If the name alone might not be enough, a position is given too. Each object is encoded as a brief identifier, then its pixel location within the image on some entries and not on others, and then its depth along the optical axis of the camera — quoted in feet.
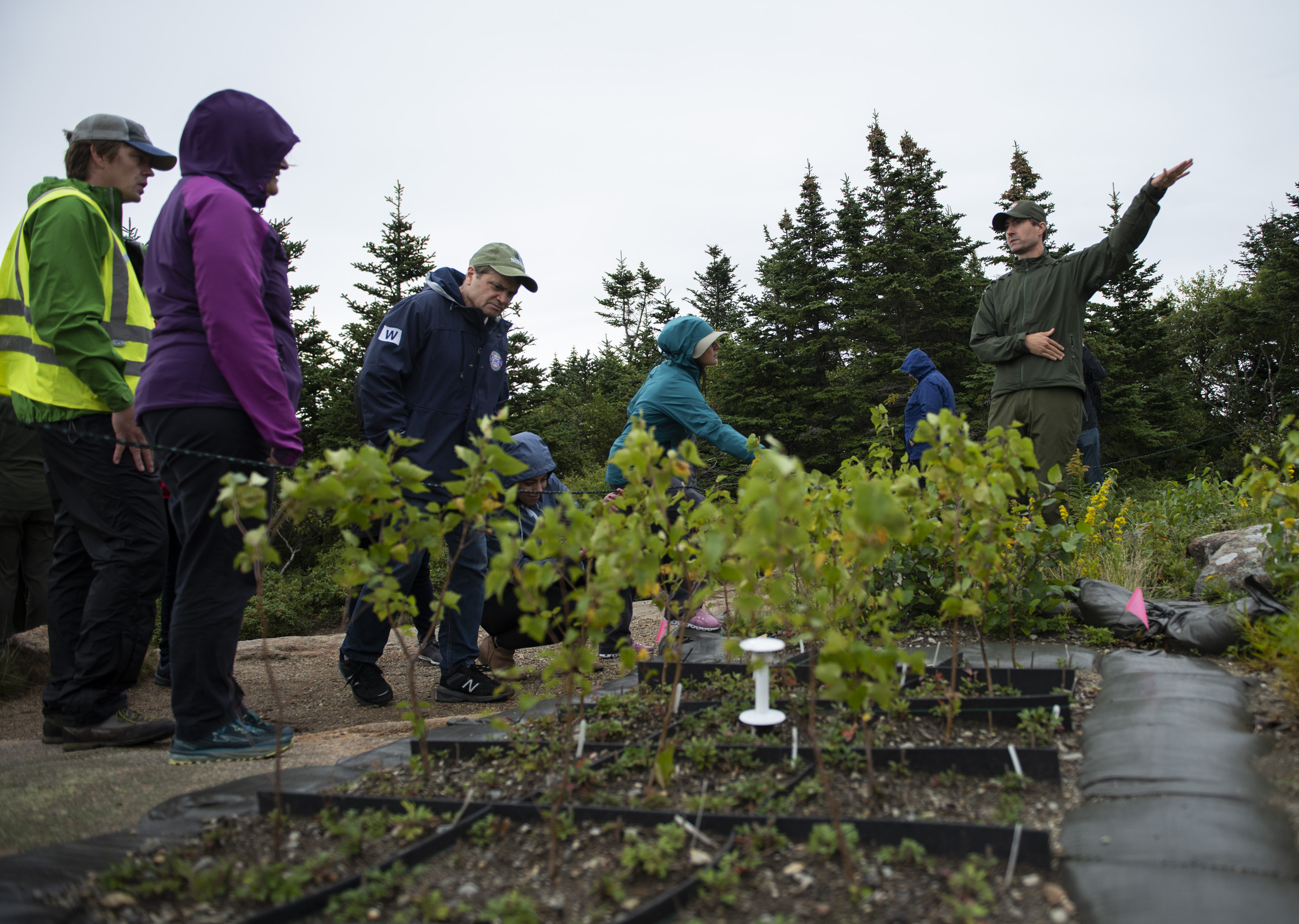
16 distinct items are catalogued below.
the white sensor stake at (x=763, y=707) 7.13
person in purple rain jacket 7.84
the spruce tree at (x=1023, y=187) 67.56
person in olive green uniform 14.43
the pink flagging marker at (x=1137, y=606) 9.73
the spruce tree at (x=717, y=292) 111.24
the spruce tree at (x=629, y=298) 114.52
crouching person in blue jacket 13.21
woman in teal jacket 13.85
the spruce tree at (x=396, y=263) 55.16
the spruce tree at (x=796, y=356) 66.64
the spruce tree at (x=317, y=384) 49.26
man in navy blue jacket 10.98
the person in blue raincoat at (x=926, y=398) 22.63
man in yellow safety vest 8.65
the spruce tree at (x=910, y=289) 64.75
